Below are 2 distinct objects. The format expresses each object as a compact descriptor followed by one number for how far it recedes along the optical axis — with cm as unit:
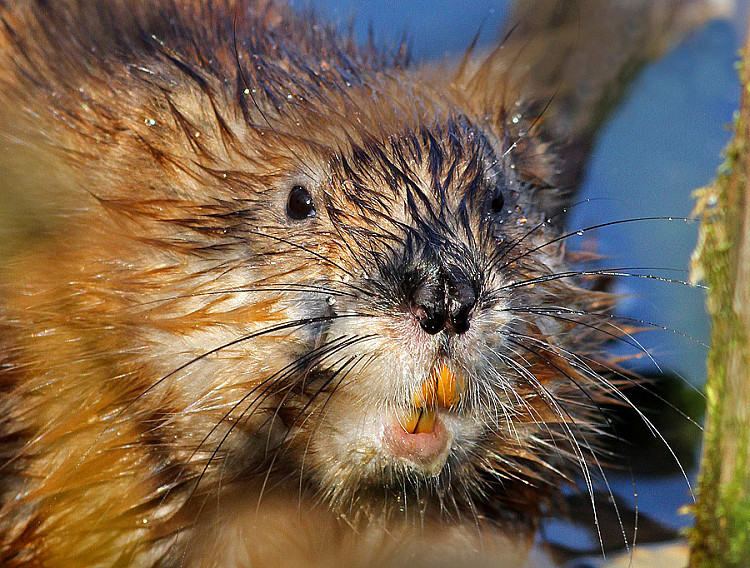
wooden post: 155
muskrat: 156
